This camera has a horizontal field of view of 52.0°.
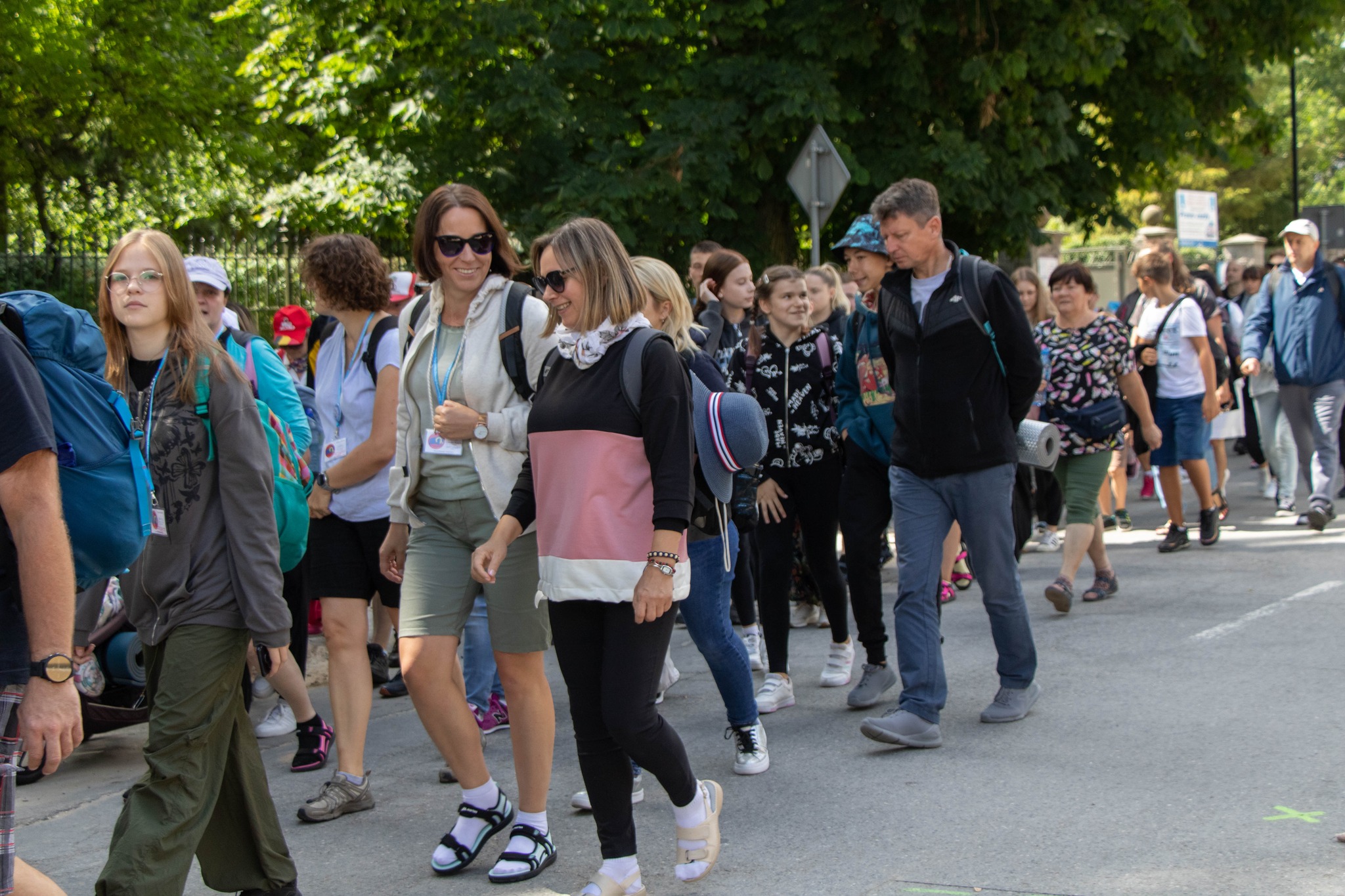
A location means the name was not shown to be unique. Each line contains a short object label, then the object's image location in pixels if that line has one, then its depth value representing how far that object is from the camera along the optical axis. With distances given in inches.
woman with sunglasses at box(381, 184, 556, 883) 164.1
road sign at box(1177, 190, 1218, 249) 1293.1
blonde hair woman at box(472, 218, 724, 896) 145.3
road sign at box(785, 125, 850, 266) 492.7
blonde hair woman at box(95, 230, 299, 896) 140.3
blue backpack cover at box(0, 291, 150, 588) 111.8
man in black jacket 210.4
